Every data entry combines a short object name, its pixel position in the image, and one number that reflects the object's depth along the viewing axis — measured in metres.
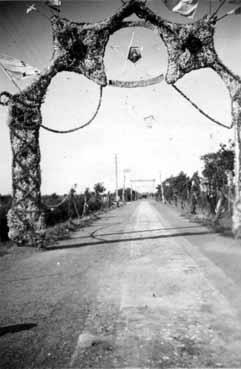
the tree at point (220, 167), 16.92
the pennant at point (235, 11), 8.74
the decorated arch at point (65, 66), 9.04
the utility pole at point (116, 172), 49.72
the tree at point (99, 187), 51.39
